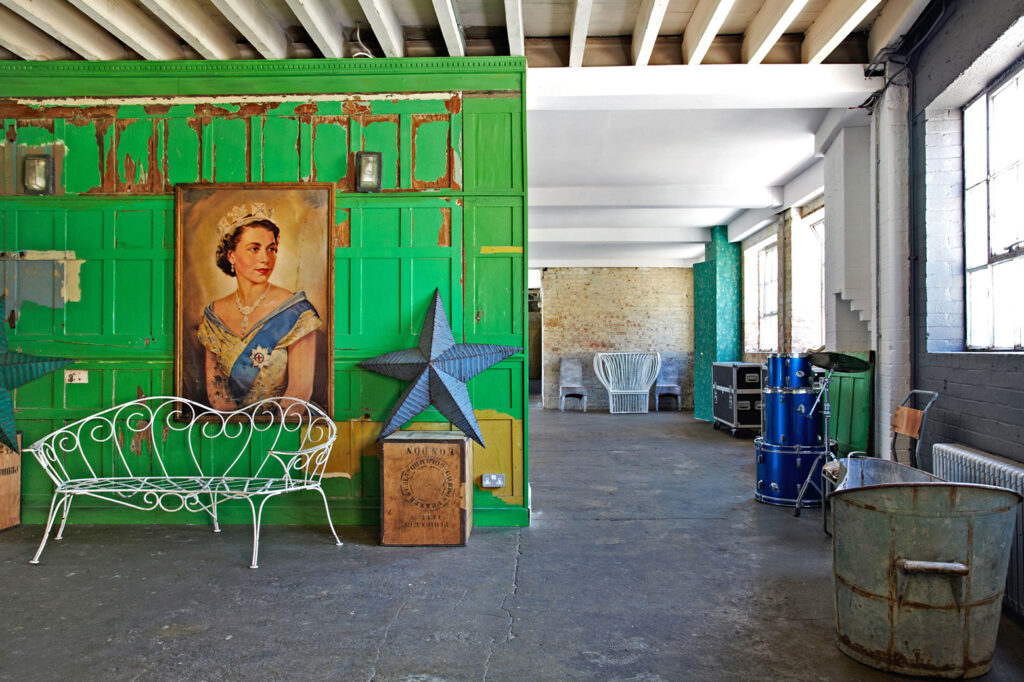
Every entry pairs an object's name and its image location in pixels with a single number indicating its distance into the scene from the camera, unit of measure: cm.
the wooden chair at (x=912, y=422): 410
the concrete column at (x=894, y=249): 467
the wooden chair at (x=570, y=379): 1385
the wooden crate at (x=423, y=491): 409
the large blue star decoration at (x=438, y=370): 443
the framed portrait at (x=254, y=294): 464
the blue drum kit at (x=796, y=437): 514
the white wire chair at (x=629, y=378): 1336
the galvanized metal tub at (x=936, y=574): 241
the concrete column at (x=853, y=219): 586
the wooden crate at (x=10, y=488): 448
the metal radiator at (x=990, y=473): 298
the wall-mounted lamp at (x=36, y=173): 468
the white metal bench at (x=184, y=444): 462
